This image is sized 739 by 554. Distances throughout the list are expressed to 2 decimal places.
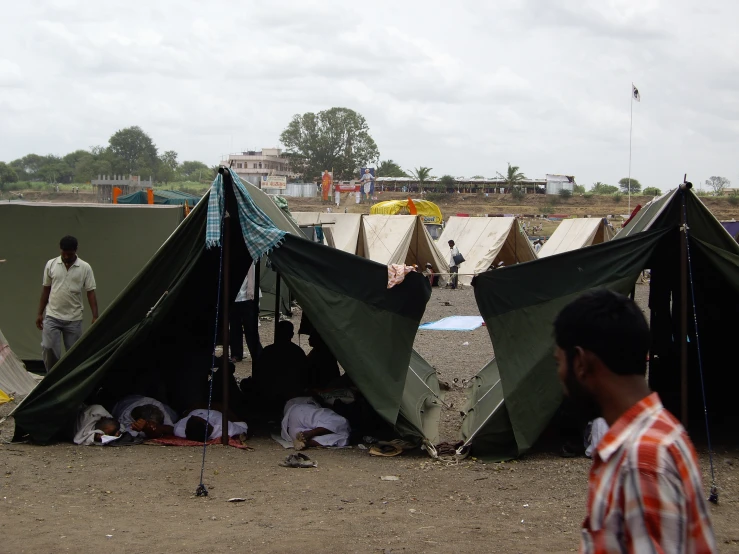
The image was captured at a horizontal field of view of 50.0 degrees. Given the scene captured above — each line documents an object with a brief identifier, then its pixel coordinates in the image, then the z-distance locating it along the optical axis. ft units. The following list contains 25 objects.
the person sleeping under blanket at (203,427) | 23.11
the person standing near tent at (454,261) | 78.37
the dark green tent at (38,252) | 35.12
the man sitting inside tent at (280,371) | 25.76
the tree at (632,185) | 273.31
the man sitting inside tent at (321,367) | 27.02
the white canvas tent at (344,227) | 78.69
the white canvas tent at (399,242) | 77.05
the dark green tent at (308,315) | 22.30
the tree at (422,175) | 229.66
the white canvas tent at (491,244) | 81.82
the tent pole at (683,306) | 21.48
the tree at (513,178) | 232.73
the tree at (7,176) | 251.62
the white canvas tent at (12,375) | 27.94
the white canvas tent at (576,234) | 84.74
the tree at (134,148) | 311.60
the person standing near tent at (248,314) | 32.04
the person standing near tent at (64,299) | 25.67
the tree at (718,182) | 280.82
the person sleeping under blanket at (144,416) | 23.22
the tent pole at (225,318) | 22.50
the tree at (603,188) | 252.30
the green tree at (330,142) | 282.36
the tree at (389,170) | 289.12
